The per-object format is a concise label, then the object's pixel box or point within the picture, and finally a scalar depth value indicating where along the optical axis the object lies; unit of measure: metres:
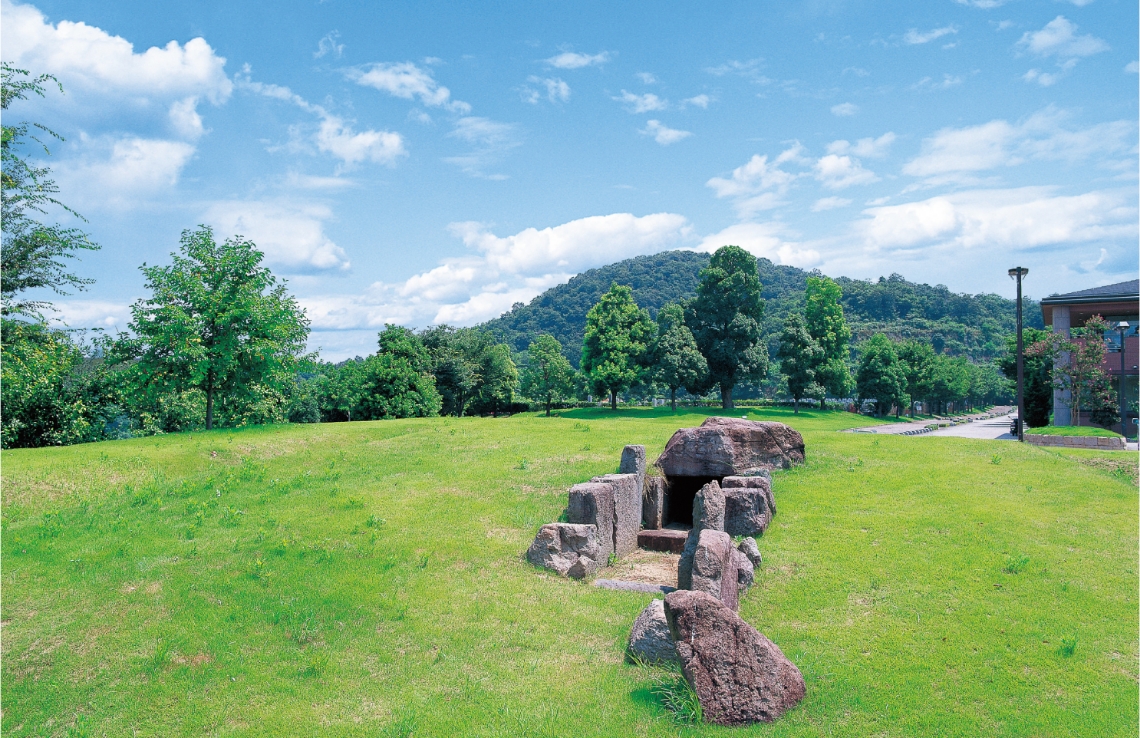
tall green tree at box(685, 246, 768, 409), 50.34
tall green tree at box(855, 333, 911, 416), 61.38
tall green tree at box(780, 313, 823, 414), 53.56
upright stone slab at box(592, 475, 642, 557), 13.27
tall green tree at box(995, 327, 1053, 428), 41.62
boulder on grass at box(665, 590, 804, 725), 6.99
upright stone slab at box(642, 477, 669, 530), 15.28
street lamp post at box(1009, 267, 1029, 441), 26.23
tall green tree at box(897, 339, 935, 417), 68.38
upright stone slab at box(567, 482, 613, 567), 12.50
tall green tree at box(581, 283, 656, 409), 49.97
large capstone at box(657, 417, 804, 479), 16.14
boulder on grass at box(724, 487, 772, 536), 13.32
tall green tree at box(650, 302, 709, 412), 48.06
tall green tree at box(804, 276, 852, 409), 55.59
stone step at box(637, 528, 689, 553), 14.16
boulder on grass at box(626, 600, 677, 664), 8.13
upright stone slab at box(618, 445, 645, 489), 15.85
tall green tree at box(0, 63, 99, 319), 20.23
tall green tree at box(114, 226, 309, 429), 23.38
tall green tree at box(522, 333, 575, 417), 59.62
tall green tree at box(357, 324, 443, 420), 37.53
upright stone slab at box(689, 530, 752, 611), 9.13
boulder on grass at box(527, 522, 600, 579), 11.59
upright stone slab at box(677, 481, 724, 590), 12.27
